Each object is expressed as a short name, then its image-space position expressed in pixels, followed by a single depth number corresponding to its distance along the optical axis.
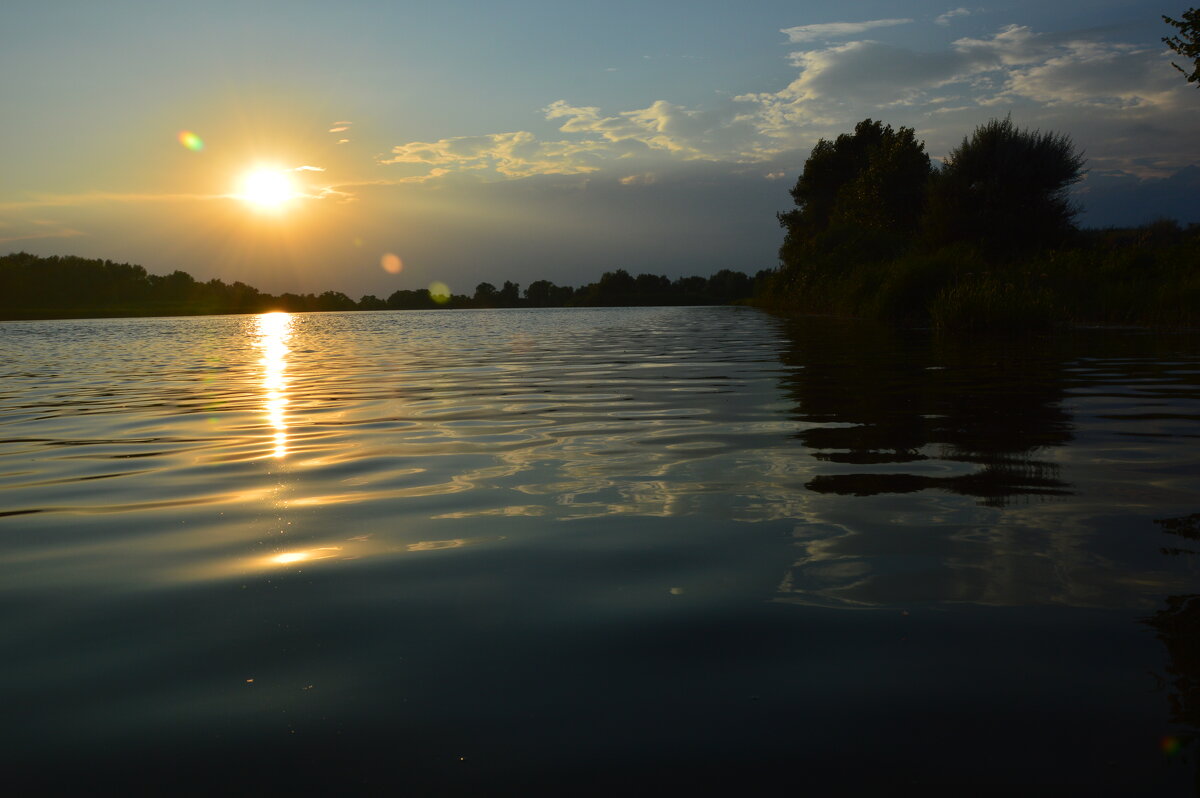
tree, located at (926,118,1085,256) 37.91
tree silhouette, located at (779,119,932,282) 46.84
